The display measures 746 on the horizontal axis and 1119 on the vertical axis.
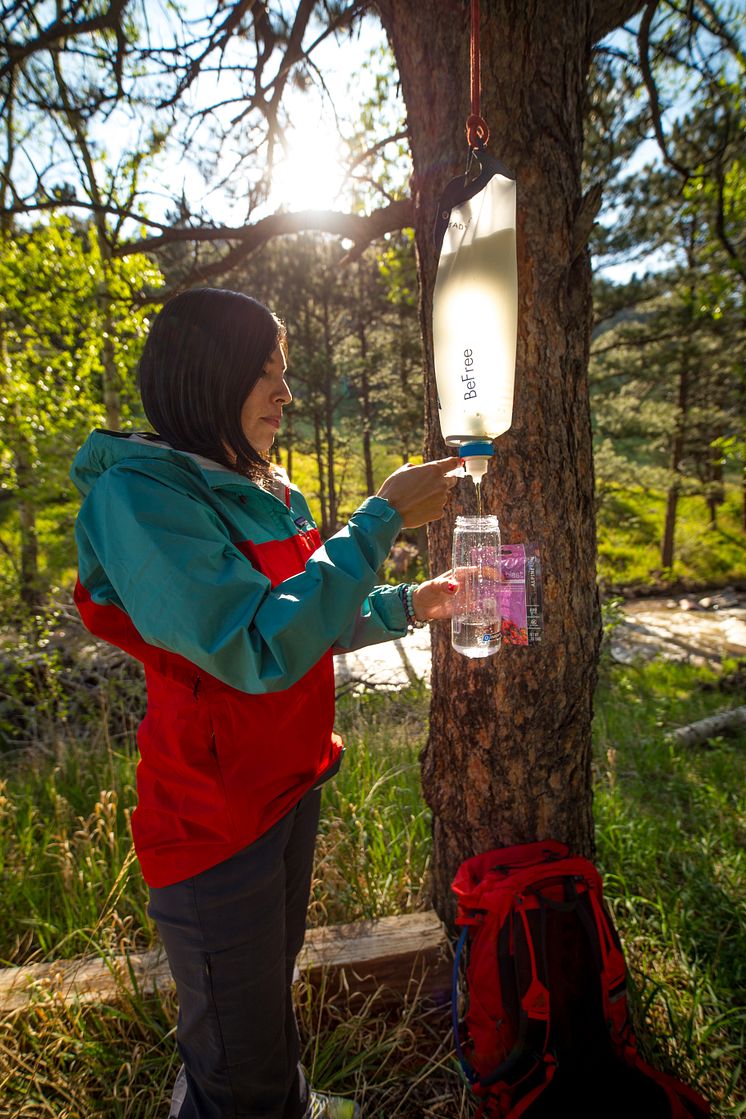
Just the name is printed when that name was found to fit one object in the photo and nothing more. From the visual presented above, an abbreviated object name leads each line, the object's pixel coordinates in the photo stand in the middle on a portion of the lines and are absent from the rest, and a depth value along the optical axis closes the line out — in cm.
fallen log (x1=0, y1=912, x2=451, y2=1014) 189
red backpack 150
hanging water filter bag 156
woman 105
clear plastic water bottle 166
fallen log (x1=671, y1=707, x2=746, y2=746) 443
